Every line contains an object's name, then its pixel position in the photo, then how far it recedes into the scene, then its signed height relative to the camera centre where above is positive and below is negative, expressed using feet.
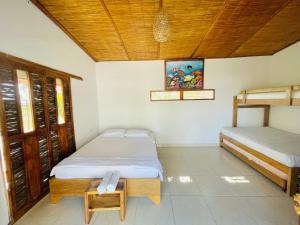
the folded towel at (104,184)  4.90 -2.88
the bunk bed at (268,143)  6.51 -2.48
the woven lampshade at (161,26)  6.26 +3.35
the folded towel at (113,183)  4.98 -2.91
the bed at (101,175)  6.01 -3.09
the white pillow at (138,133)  11.12 -2.44
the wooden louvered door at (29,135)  5.00 -1.33
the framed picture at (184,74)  12.59 +2.38
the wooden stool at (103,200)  5.10 -3.78
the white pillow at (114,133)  11.15 -2.41
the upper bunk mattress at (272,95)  7.73 +0.25
